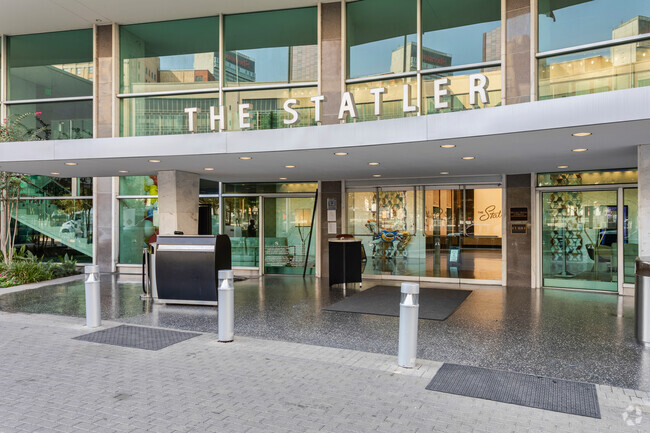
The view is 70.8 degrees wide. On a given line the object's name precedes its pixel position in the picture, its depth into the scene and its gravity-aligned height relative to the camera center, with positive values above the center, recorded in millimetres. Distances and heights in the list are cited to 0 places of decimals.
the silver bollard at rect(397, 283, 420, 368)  5156 -1267
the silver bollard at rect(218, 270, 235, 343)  6180 -1225
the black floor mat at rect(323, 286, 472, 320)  8156 -1690
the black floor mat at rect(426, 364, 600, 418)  4145 -1705
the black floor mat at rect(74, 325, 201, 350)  6172 -1710
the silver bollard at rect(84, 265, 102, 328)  7062 -1270
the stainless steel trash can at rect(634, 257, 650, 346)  6121 -1151
